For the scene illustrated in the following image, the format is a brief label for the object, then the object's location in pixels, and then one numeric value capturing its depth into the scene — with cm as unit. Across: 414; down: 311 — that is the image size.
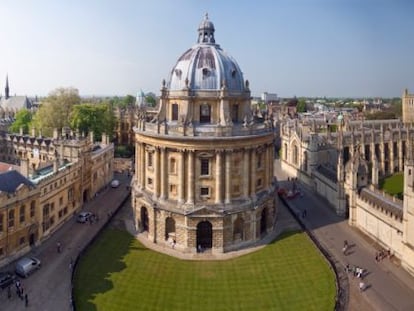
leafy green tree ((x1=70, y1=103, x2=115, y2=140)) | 7925
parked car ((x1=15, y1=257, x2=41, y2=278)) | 3372
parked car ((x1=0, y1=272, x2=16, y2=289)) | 3162
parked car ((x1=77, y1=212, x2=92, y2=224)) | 4705
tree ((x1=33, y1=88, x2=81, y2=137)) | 8462
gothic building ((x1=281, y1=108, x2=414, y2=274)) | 3653
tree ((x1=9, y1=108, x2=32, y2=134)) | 9500
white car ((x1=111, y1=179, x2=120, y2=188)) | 6282
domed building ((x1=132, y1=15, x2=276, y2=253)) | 3919
